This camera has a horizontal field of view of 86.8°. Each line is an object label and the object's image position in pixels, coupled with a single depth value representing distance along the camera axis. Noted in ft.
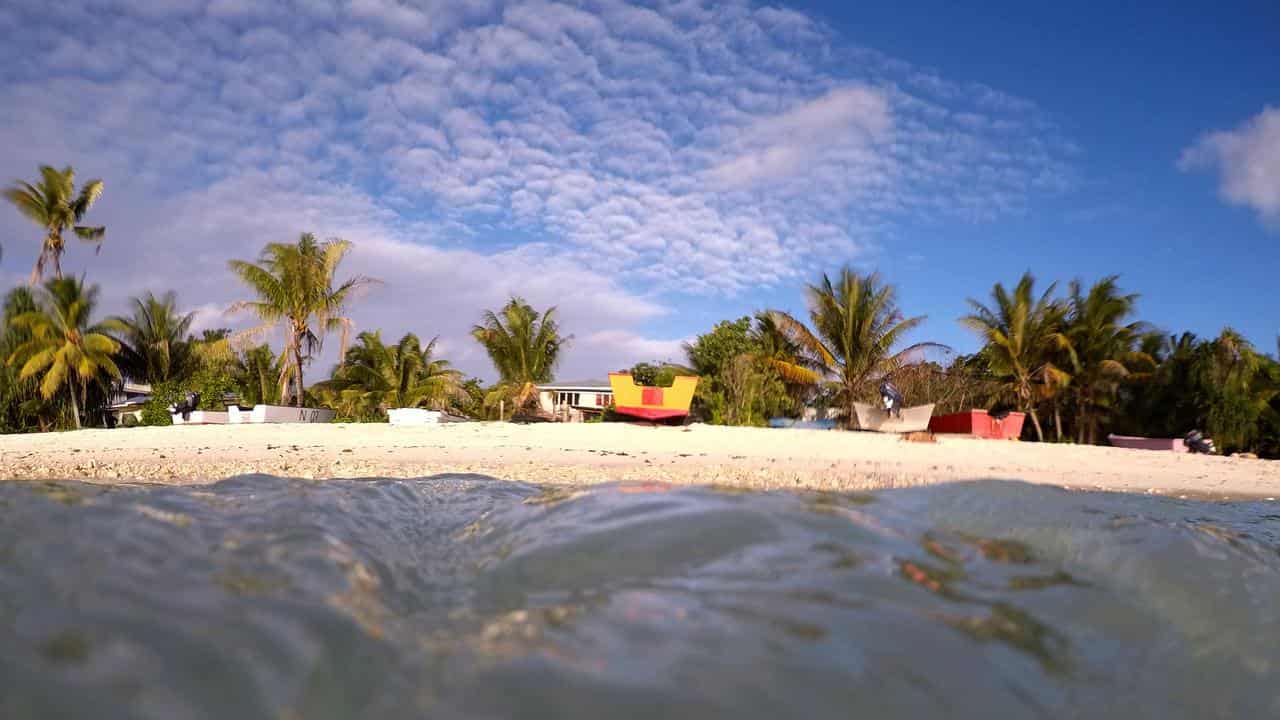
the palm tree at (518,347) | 72.49
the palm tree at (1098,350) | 69.87
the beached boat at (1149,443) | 53.57
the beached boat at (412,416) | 56.80
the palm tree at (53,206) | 77.00
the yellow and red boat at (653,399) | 51.44
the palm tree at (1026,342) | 70.85
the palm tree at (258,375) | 83.15
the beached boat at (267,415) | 58.59
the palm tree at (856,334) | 65.51
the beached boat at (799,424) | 67.76
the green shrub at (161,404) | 67.21
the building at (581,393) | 117.29
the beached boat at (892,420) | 49.57
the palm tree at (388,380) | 71.61
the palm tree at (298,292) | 70.13
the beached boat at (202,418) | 64.34
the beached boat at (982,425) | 54.85
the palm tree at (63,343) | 66.13
